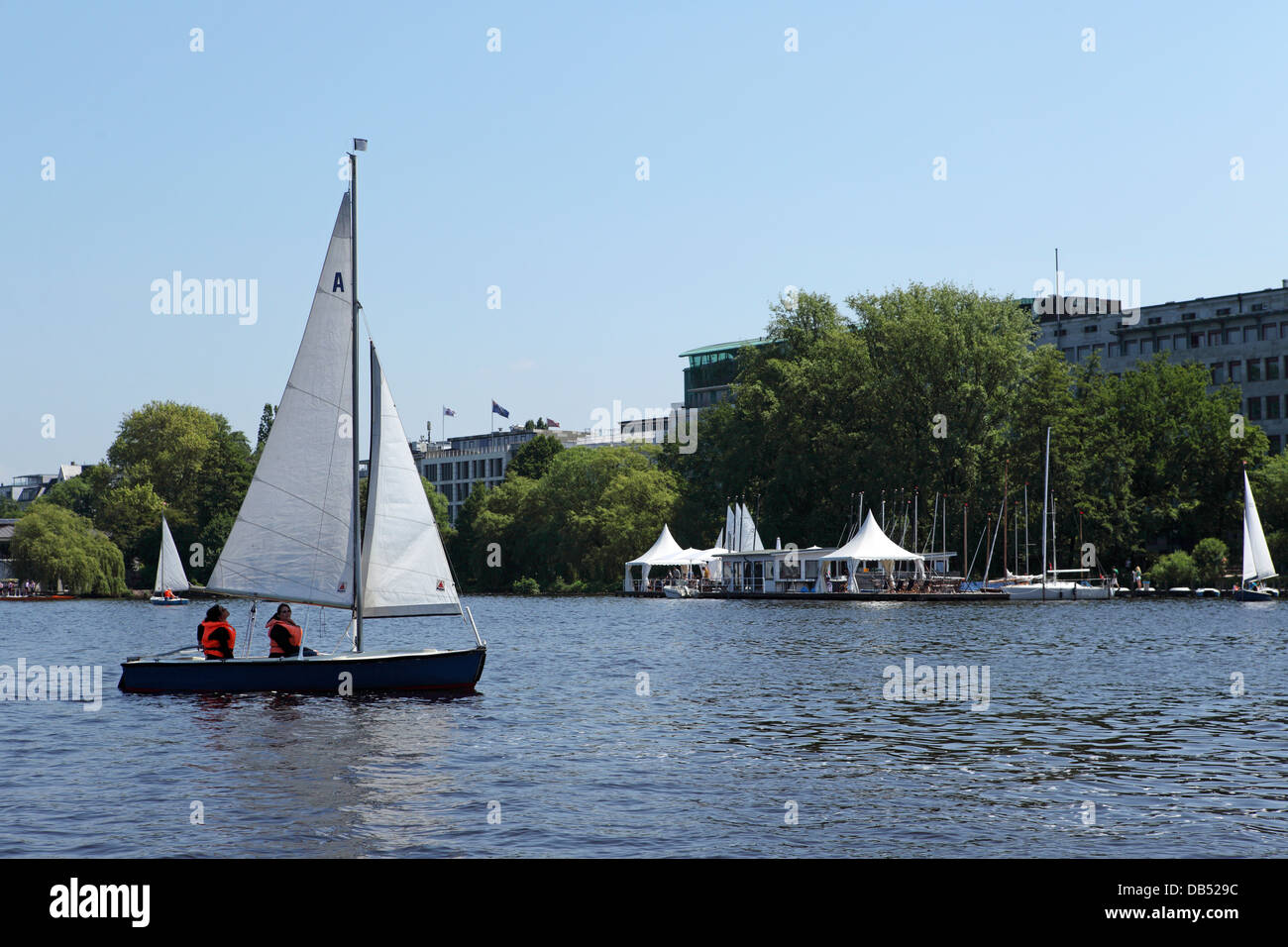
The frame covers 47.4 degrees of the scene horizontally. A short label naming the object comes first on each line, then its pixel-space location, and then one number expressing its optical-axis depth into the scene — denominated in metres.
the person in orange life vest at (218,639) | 33.00
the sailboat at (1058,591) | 95.25
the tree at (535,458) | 175.00
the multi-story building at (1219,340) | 138.25
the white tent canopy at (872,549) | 95.75
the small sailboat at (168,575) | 127.44
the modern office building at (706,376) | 193.50
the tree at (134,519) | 155.50
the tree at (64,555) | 130.38
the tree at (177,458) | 160.50
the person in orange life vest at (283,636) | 32.56
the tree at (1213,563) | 98.88
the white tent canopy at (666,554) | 119.19
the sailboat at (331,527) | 33.16
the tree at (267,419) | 177.25
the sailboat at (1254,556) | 90.88
